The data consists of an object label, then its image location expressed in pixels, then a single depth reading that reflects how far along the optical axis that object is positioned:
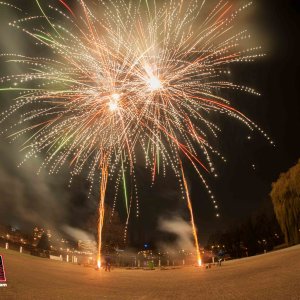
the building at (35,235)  97.44
